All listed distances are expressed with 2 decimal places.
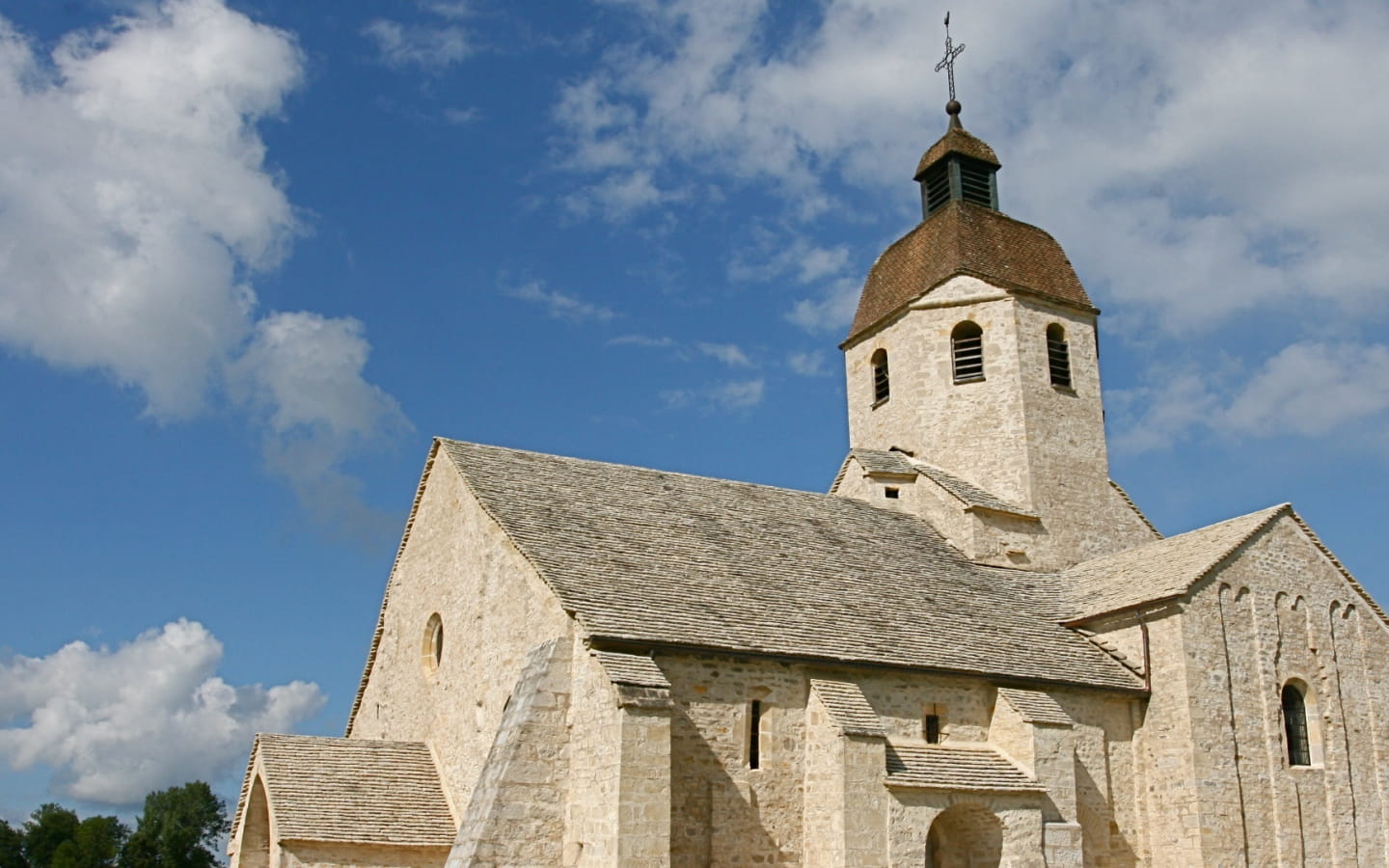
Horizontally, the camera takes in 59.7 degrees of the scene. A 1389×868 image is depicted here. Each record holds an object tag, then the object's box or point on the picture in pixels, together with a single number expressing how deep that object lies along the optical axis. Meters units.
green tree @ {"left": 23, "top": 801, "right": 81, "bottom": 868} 63.88
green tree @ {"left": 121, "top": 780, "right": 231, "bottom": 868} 60.53
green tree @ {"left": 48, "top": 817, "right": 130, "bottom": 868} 61.59
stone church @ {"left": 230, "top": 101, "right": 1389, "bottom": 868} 15.76
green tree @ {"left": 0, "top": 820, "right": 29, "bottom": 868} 63.00
